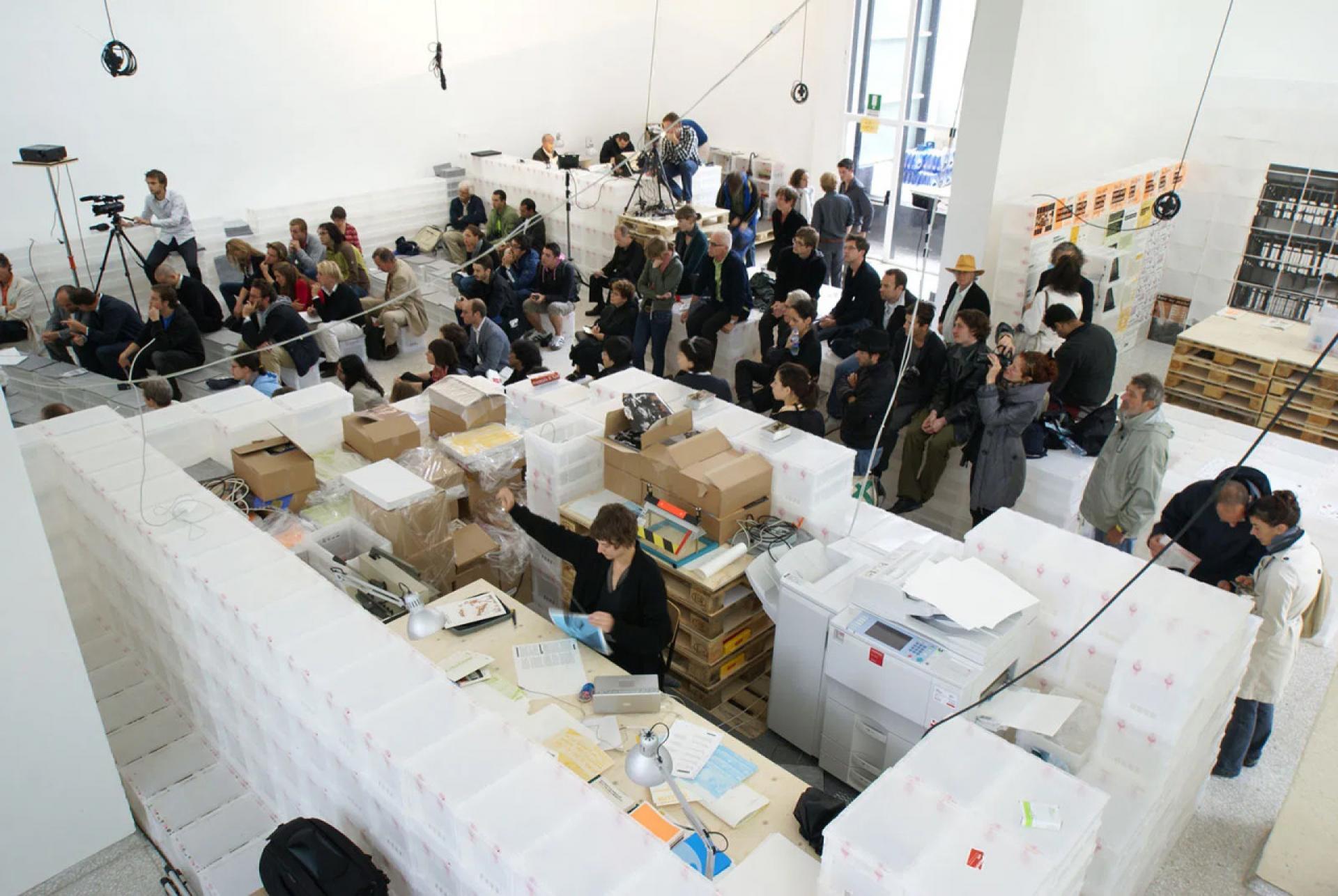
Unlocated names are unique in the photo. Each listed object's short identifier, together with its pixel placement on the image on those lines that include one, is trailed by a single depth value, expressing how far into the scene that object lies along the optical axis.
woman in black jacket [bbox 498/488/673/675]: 3.59
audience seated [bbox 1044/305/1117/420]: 5.59
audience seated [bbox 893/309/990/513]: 5.45
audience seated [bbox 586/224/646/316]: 8.48
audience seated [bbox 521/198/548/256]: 9.14
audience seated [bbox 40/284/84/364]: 7.47
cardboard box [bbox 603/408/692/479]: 4.48
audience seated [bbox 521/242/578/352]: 7.86
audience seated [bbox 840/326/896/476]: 5.43
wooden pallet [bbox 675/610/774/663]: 4.21
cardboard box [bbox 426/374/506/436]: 5.19
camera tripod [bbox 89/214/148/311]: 8.06
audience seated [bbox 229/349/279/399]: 6.21
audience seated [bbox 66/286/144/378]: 7.34
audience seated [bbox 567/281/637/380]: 6.90
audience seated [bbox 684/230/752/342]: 7.39
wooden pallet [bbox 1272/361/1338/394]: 6.73
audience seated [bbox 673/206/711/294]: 7.92
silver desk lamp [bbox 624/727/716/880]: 2.76
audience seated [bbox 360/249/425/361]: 8.14
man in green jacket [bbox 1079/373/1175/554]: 4.52
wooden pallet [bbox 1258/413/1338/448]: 6.85
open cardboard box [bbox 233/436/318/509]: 4.46
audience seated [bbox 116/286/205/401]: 7.09
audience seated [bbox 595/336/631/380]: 6.21
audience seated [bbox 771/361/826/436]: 4.91
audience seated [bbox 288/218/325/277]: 8.70
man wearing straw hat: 6.50
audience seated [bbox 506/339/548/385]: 6.40
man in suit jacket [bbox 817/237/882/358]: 6.91
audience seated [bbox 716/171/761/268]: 9.44
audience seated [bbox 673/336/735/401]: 5.49
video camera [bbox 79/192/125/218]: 7.71
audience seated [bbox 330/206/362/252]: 8.90
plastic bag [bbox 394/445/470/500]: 4.74
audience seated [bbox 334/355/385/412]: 5.98
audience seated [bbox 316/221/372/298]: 8.88
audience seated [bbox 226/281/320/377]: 7.22
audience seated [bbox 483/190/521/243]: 9.59
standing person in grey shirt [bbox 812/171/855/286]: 9.27
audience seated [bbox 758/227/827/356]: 7.34
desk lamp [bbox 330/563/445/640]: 3.56
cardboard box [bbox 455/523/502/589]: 4.44
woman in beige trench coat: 3.67
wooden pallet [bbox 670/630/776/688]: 4.28
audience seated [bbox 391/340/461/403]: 5.86
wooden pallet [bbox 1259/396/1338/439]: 6.76
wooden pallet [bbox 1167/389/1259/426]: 7.13
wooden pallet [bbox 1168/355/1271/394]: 6.99
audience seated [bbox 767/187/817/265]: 8.81
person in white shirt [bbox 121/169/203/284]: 8.53
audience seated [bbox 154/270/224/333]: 7.85
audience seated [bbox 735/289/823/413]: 6.15
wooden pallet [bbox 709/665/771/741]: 4.30
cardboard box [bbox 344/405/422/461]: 4.91
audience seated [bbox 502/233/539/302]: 8.55
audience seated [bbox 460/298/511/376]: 6.74
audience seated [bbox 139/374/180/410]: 5.32
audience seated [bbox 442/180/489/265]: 10.30
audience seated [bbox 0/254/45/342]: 7.89
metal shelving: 7.85
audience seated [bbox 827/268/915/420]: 6.30
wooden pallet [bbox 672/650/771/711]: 4.35
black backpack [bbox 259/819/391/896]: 2.67
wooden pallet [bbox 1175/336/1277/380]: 6.90
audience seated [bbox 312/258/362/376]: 7.90
